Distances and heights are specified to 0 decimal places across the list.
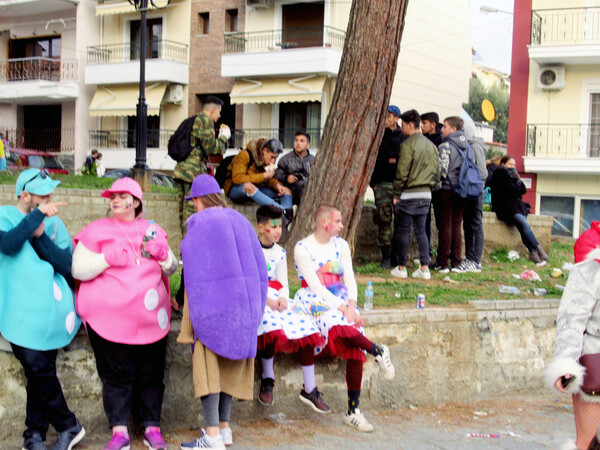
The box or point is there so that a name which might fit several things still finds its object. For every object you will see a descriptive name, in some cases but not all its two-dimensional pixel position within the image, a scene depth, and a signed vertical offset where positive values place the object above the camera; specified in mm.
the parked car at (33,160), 23184 +35
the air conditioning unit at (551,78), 26062 +3292
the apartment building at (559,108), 25875 +2261
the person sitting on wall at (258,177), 9828 -142
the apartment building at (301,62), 28469 +4100
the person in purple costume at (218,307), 5109 -946
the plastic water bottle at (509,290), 8984 -1388
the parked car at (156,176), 22953 -391
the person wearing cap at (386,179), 10266 -125
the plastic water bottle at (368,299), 7086 -1201
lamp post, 15258 +651
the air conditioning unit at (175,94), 32094 +2958
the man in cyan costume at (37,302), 4840 -901
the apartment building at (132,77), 31953 +3663
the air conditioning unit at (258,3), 29688 +6370
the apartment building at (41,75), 33906 +3903
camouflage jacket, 9508 +215
